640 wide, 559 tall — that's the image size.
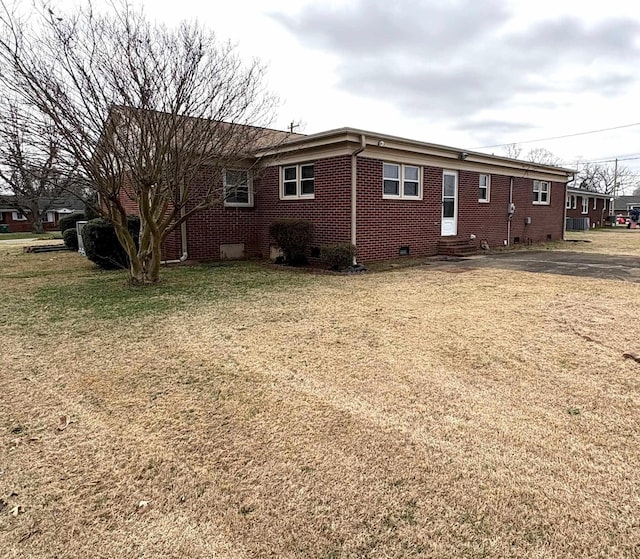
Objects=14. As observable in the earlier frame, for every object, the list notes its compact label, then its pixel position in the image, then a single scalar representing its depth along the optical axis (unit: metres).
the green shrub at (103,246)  11.02
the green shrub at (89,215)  16.73
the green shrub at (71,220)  20.55
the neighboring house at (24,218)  44.91
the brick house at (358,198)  11.27
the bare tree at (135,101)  7.16
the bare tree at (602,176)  64.19
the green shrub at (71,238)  17.03
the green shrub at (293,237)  11.24
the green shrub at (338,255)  10.53
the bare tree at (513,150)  58.75
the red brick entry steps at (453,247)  13.98
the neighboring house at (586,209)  30.86
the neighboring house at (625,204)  58.62
